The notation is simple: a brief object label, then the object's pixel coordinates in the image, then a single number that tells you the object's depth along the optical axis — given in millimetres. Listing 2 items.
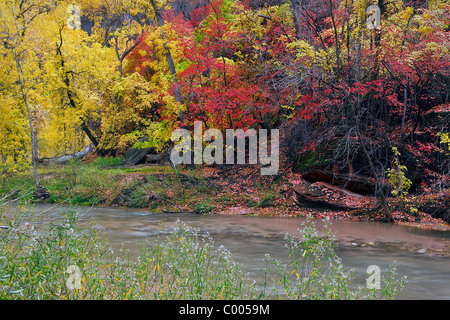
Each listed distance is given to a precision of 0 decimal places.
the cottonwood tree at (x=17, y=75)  17266
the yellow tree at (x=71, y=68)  22438
